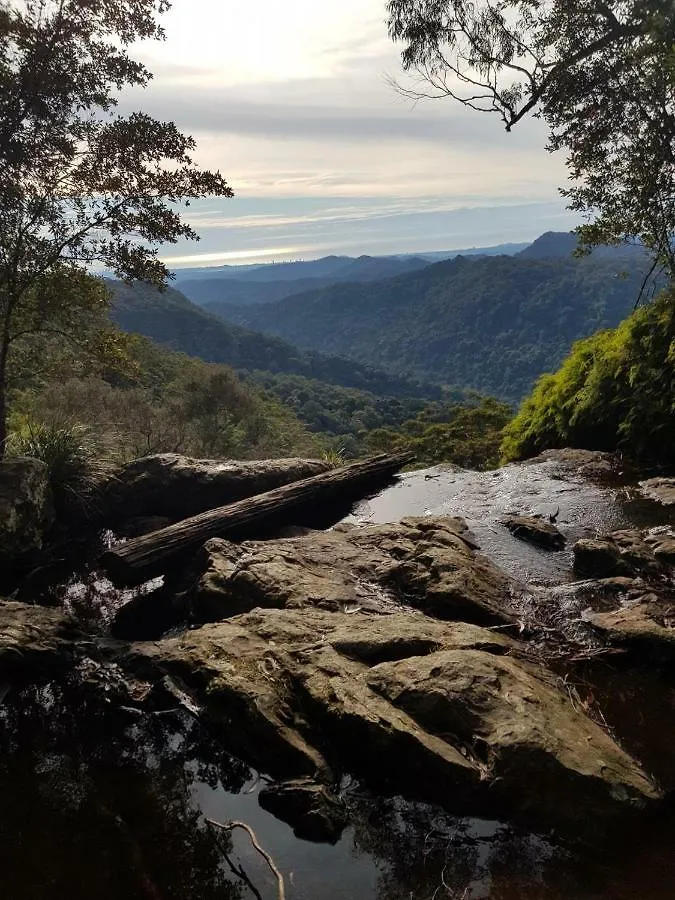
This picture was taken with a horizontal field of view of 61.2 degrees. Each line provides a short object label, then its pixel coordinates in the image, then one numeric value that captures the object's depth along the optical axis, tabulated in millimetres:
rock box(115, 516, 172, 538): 12773
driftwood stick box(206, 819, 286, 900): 4367
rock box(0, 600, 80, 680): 6981
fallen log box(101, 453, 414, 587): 9766
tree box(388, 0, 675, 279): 14086
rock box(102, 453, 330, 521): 13555
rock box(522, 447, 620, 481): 14580
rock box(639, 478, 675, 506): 11978
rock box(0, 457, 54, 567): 10492
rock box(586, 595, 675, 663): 6855
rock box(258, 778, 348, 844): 4902
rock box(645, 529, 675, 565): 9328
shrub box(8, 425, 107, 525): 12930
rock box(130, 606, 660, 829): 4902
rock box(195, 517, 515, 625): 8352
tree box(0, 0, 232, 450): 11039
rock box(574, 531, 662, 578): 9156
